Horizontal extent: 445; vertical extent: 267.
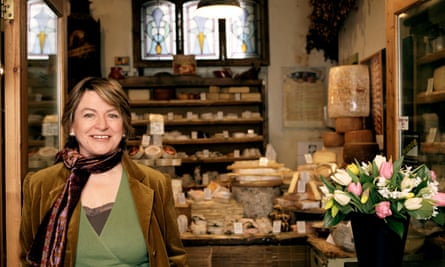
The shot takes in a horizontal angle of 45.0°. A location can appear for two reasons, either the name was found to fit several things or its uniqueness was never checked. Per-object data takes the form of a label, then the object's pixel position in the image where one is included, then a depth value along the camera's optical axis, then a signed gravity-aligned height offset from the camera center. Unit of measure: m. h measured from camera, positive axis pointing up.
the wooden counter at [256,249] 3.91 -0.90
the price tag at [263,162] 4.41 -0.30
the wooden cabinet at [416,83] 2.90 +0.24
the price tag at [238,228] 3.97 -0.75
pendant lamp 4.76 +1.06
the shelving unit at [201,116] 6.76 +0.13
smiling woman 1.99 -0.28
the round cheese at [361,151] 4.66 -0.23
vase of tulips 1.99 -0.30
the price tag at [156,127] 4.14 +0.00
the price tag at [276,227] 3.98 -0.75
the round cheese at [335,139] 5.47 -0.15
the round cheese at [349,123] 5.19 +0.01
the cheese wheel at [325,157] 5.40 -0.33
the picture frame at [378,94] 4.95 +0.29
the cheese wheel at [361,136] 5.04 -0.11
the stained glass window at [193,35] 7.18 +1.23
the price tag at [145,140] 4.17 -0.10
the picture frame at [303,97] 7.23 +0.38
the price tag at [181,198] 4.15 -0.55
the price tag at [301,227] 3.99 -0.76
